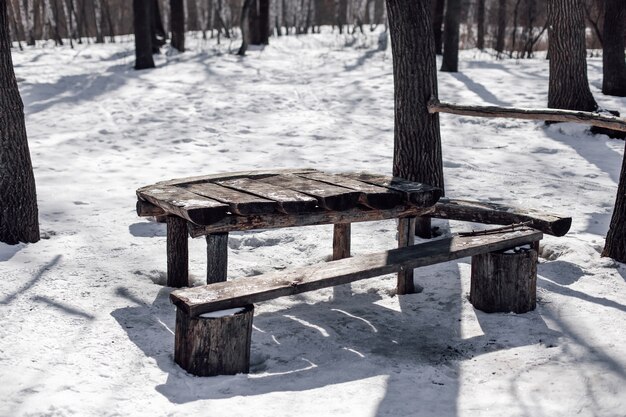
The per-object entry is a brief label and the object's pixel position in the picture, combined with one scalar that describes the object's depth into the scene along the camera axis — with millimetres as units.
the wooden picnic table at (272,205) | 4715
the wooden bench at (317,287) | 4125
